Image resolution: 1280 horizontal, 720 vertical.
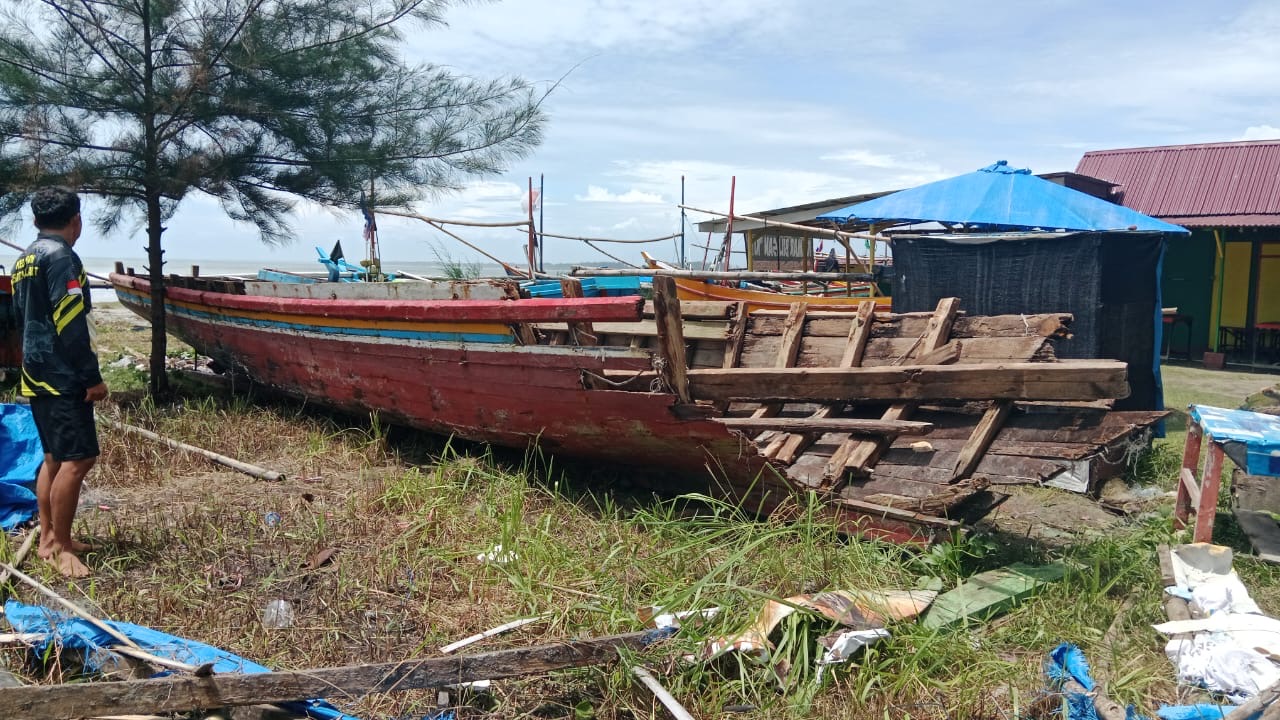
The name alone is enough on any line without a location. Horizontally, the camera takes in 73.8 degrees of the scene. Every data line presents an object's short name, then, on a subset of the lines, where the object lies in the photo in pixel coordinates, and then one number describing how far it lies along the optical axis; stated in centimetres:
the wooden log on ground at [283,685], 240
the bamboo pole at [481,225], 1009
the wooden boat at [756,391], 398
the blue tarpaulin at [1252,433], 360
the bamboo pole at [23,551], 349
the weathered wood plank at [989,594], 338
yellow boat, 921
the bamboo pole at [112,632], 262
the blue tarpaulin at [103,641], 285
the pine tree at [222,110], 649
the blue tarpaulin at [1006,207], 690
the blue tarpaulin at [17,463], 433
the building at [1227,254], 1138
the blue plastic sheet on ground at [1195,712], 256
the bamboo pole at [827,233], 836
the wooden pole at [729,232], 1166
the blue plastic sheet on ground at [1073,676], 262
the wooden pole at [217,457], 519
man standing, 372
